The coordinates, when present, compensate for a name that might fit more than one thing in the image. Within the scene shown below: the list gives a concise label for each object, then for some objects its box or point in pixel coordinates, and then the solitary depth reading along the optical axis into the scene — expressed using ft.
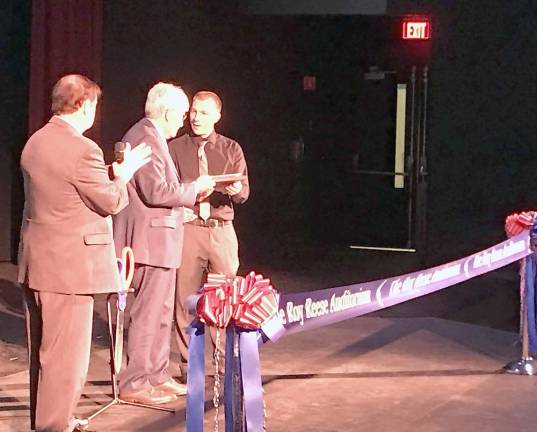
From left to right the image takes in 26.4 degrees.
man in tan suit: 16.49
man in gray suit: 19.70
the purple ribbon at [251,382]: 14.20
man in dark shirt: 21.81
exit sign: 40.40
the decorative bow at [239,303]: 14.10
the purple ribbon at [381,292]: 16.01
